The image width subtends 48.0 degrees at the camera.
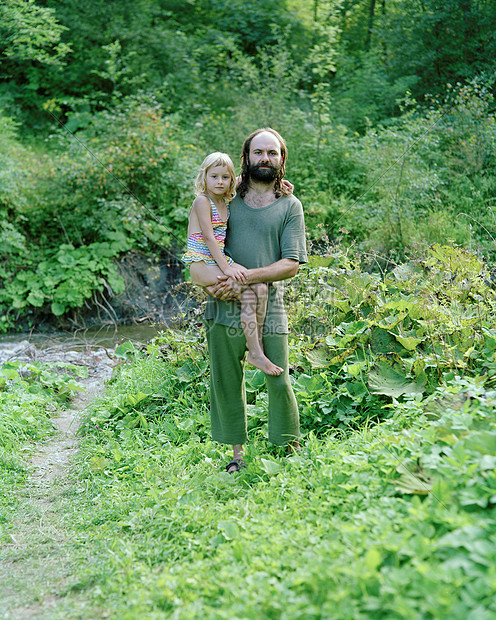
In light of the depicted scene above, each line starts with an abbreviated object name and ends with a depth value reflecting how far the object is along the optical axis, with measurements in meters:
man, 3.09
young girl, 3.06
